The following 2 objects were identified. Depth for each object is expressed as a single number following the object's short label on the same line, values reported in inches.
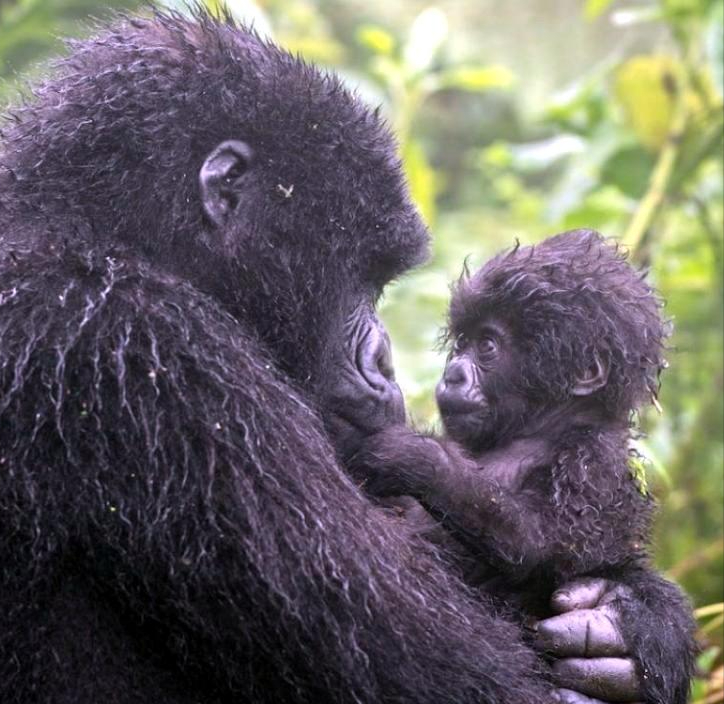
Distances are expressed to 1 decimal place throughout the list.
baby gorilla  205.8
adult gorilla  173.3
